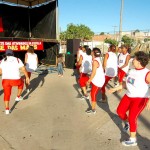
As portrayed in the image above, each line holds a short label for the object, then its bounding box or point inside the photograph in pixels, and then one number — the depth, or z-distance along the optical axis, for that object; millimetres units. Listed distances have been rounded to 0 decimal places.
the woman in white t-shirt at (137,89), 2675
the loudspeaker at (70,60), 10602
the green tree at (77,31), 46487
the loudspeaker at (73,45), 10813
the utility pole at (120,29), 11950
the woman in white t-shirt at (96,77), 3876
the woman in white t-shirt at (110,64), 4937
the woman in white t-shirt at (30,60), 5544
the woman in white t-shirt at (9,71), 3901
